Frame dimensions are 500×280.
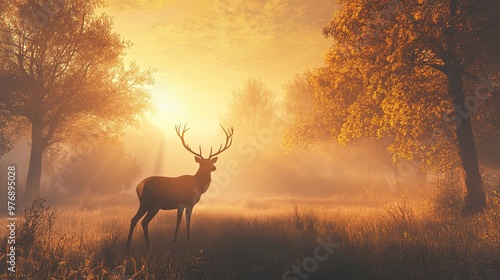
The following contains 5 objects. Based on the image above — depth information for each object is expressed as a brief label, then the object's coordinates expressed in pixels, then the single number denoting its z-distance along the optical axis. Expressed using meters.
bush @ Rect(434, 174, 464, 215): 10.95
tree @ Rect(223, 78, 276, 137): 45.62
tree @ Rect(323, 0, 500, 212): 9.80
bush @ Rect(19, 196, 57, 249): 6.44
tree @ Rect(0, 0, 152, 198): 17.12
